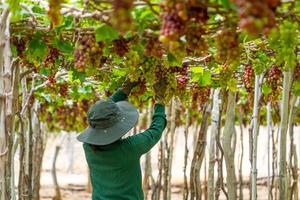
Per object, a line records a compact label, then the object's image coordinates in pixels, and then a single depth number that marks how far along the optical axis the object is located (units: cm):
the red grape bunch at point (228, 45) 371
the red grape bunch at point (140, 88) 648
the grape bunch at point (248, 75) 705
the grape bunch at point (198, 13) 351
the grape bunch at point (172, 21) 316
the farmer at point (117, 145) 593
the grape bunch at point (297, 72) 691
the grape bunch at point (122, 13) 279
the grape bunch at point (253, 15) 264
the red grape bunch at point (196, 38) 376
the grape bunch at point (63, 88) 998
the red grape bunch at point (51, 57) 591
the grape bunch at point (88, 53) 424
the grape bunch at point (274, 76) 692
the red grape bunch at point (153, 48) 409
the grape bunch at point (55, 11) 338
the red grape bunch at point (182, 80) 681
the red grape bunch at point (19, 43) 584
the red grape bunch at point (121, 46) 467
